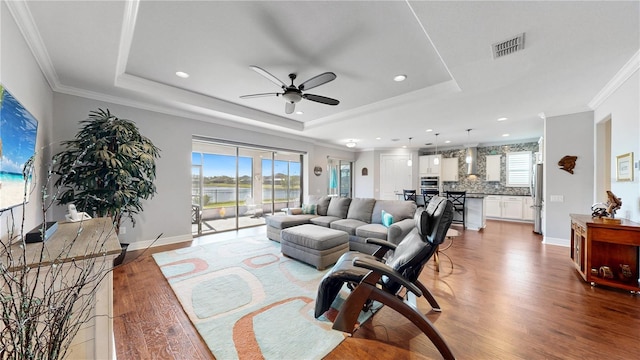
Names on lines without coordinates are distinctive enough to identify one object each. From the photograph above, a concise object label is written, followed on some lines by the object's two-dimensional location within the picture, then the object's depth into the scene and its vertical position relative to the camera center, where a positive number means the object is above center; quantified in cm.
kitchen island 590 -82
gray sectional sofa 365 -76
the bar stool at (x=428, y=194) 627 -41
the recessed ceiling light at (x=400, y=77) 317 +142
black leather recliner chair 174 -80
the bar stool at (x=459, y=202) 599 -59
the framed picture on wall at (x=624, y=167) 275 +17
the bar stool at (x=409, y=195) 644 -42
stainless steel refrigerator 543 -44
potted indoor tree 294 +15
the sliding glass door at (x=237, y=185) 527 -15
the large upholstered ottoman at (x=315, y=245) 316 -95
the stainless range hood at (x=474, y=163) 770 +58
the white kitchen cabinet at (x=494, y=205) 729 -80
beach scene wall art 149 +22
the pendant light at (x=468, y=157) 674 +67
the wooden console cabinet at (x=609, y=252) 253 -84
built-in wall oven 832 -8
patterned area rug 176 -124
